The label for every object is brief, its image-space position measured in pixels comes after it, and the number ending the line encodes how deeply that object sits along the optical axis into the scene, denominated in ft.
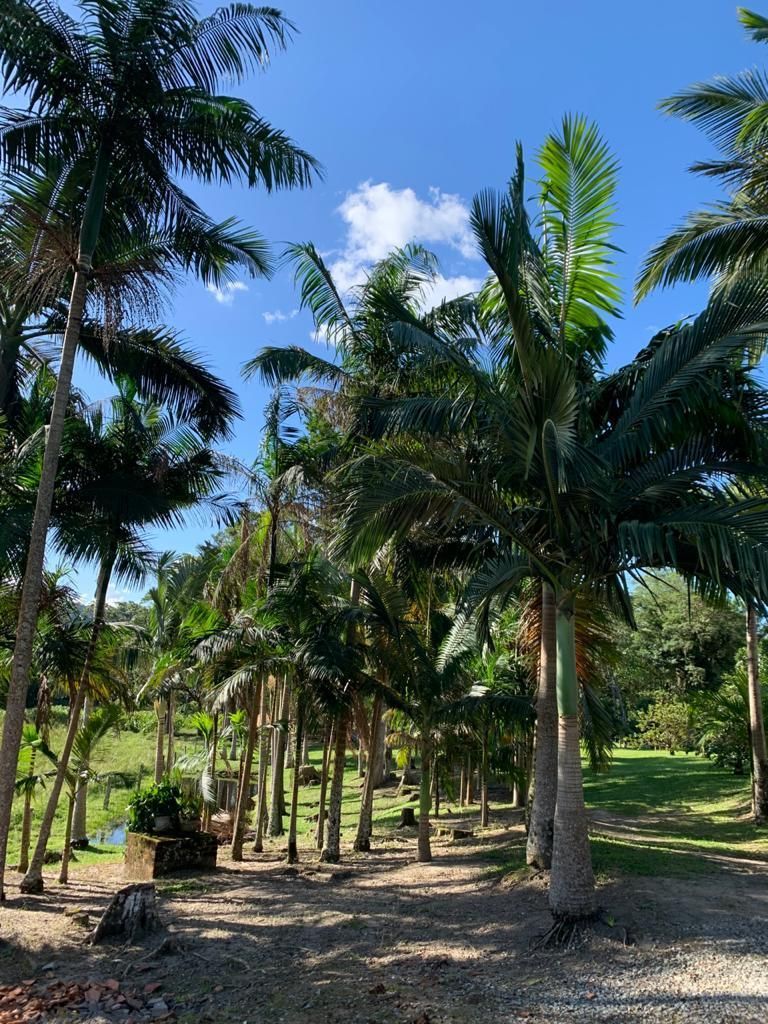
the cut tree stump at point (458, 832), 52.06
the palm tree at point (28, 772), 37.76
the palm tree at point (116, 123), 26.73
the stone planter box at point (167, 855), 39.65
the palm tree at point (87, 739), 39.70
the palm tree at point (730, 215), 34.47
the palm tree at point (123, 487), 35.58
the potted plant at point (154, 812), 42.19
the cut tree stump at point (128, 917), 24.67
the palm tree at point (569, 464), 22.55
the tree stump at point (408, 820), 62.08
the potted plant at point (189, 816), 42.80
